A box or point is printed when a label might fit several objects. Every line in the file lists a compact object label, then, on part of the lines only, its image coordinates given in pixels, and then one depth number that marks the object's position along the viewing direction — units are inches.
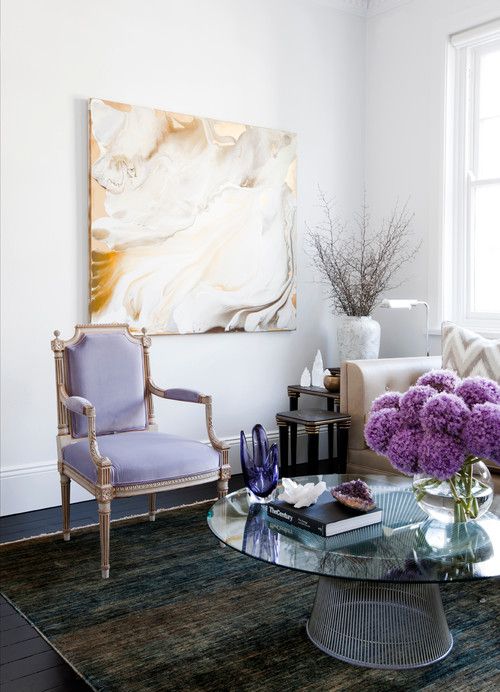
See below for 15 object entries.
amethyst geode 90.0
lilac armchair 119.8
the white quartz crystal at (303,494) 91.4
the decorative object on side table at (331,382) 174.1
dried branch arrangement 185.5
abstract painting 160.4
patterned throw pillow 146.3
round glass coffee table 78.5
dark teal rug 86.7
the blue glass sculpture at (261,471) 100.5
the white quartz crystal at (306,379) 185.0
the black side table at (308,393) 171.5
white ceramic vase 181.2
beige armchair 151.3
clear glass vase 89.1
